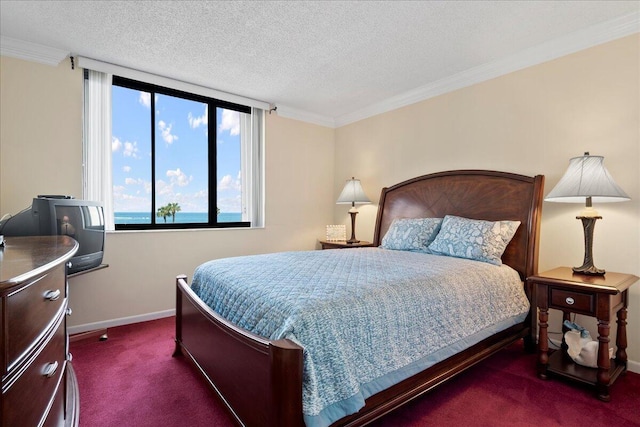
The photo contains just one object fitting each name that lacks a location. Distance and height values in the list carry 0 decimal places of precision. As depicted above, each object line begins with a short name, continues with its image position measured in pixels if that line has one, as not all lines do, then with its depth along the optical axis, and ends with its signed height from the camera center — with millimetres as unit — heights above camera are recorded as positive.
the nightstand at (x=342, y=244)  3902 -486
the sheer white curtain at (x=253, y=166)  4164 +485
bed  1235 -642
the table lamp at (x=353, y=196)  4098 +112
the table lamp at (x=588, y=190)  2119 +113
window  3371 +506
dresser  791 -408
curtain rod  2979 +1262
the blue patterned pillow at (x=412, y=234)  3072 -282
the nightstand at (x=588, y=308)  1931 -636
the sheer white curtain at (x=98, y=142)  3080 +579
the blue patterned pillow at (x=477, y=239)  2557 -273
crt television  2240 -157
